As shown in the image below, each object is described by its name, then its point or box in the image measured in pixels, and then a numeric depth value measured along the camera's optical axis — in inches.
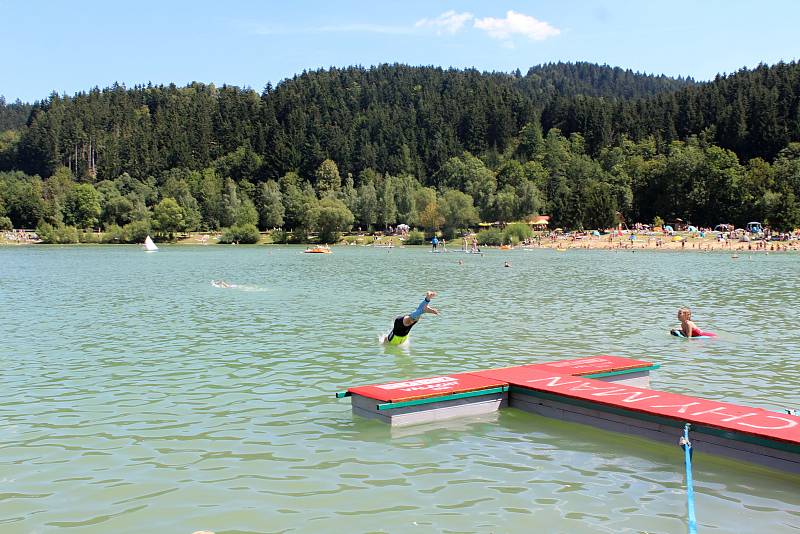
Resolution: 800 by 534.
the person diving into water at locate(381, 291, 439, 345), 826.8
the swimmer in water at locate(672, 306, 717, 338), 929.5
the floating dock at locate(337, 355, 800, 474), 432.1
